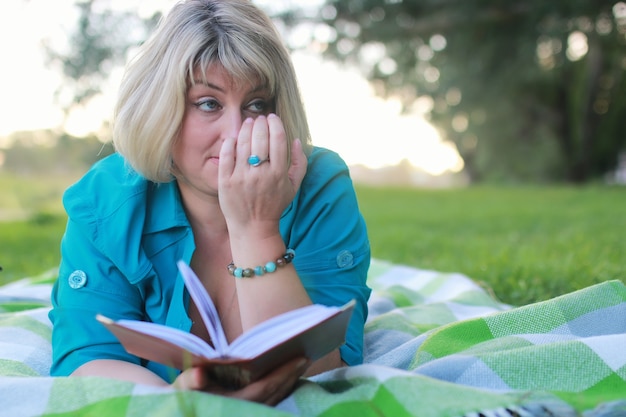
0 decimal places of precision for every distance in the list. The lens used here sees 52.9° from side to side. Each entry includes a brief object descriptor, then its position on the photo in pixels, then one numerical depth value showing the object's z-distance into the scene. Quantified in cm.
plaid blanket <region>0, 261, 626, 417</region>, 137
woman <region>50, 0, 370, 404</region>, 163
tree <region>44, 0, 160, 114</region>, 695
